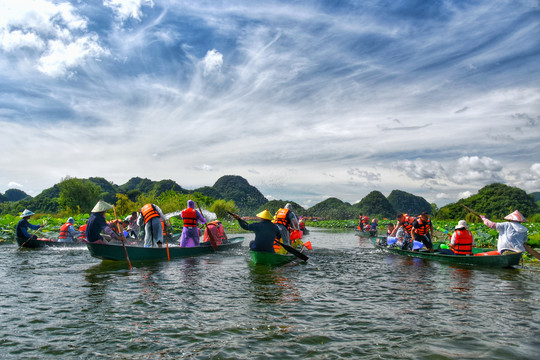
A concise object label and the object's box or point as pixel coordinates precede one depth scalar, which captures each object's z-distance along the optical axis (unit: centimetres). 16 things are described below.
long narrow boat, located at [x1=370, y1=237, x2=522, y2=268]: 1173
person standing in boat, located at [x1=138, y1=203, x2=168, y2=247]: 1339
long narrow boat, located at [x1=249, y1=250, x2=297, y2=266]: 1211
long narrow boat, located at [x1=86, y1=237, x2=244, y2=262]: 1189
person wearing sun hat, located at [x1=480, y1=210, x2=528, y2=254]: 1153
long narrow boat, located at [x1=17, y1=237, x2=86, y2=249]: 1781
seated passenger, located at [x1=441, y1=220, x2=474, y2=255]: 1328
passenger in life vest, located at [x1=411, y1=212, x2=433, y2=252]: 1493
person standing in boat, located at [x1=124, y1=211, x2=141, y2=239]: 1841
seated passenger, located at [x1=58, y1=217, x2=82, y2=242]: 1817
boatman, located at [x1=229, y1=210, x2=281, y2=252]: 1184
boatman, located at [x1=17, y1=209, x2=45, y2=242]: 1762
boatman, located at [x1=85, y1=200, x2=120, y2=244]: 1177
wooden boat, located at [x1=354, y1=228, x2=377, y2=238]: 3182
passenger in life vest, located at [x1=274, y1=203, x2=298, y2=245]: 1408
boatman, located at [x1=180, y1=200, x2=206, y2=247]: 1451
